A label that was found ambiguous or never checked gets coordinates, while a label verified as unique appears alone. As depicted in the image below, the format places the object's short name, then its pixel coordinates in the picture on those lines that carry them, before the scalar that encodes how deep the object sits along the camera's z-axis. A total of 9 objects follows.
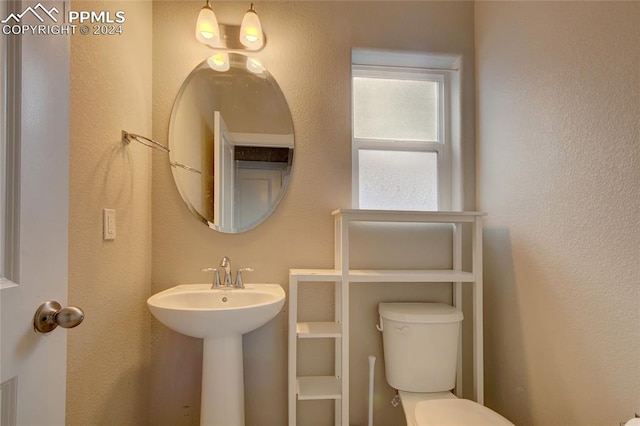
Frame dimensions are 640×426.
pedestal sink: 1.22
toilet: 1.45
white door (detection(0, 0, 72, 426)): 0.56
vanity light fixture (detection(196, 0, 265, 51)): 1.57
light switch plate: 1.18
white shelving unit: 1.39
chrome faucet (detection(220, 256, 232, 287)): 1.53
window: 1.80
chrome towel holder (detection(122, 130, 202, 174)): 1.33
